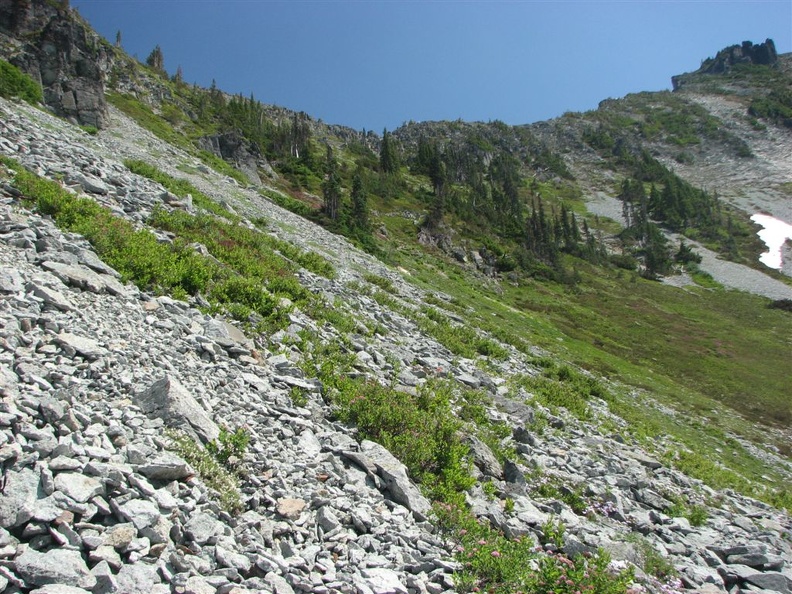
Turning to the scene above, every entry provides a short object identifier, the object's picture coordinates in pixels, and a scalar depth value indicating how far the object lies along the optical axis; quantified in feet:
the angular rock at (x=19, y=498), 15.78
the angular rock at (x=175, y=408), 24.98
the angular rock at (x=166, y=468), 20.63
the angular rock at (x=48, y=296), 30.61
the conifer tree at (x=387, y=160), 453.58
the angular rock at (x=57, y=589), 14.15
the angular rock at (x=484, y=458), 37.17
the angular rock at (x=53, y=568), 14.61
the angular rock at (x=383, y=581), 20.33
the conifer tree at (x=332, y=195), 215.92
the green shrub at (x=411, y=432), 32.04
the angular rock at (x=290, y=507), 23.09
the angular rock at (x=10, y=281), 29.58
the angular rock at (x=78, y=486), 17.51
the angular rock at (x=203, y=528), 19.10
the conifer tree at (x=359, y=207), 213.97
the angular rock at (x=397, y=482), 27.22
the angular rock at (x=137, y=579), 15.66
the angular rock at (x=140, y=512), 17.95
